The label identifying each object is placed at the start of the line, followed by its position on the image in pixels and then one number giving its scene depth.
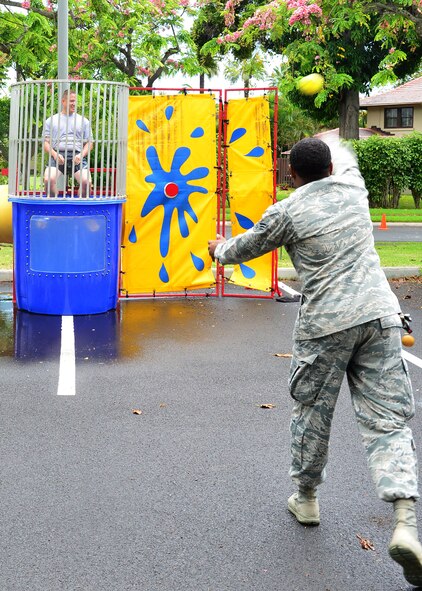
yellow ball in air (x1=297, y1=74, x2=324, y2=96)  7.35
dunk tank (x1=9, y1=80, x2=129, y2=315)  9.38
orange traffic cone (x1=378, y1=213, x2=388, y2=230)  21.83
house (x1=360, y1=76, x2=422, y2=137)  49.44
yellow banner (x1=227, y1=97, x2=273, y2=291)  10.69
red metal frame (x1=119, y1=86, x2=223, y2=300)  10.57
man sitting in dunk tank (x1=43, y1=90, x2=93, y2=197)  9.16
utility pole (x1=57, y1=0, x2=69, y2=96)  11.15
